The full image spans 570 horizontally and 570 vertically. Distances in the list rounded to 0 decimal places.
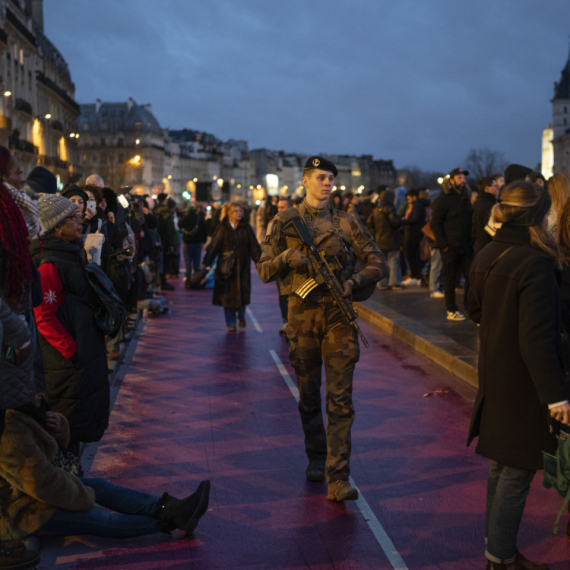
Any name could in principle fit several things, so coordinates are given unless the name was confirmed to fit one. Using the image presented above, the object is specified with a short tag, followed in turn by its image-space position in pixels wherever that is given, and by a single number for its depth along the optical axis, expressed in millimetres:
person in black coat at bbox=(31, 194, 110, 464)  5676
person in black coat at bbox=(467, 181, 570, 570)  4332
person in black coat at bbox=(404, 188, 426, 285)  19484
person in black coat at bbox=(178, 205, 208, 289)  22172
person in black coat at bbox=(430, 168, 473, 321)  13836
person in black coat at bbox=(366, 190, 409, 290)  19078
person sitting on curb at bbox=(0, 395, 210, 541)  4539
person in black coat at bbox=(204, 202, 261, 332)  14023
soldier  5977
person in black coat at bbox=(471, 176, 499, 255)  11824
